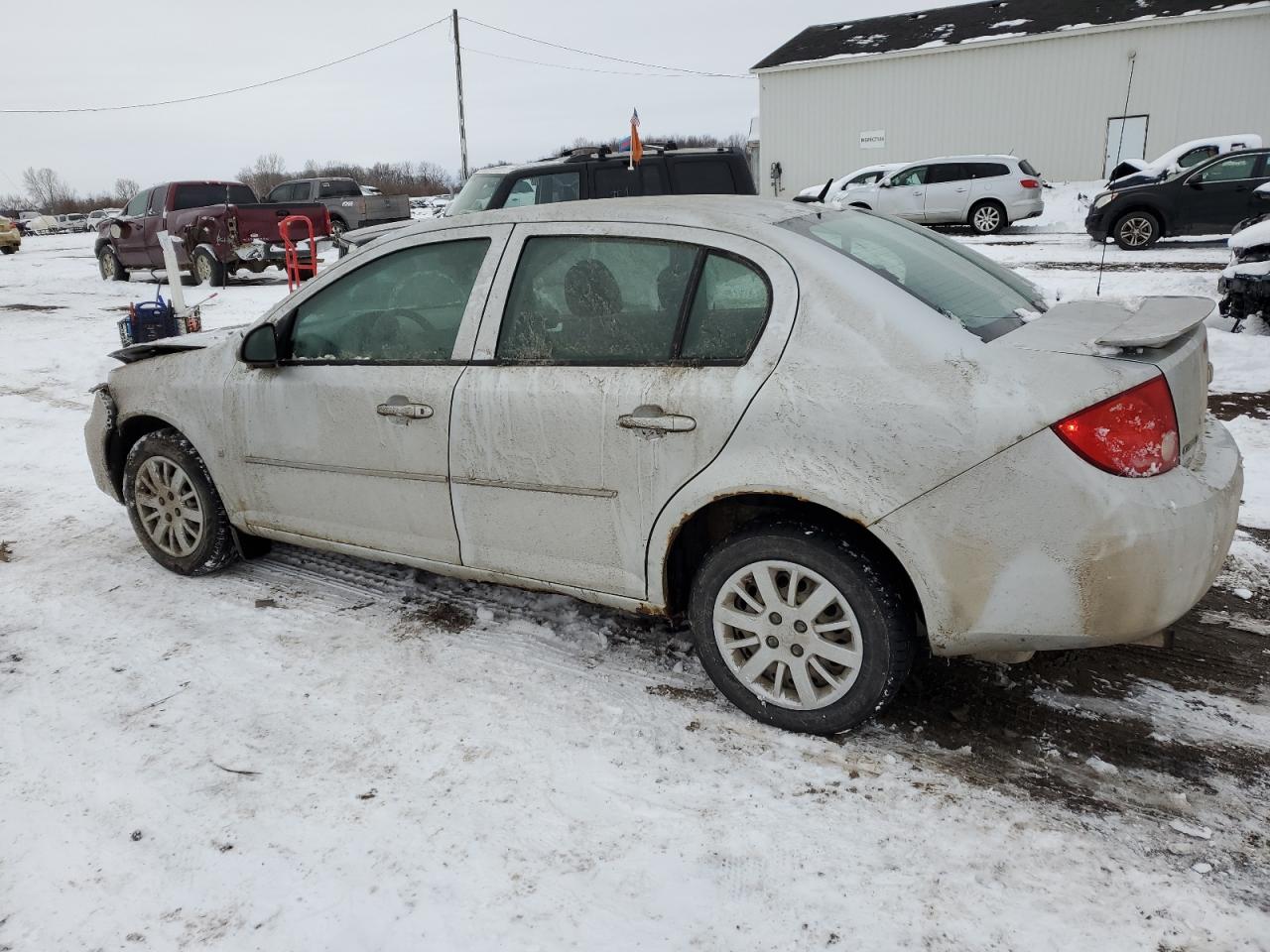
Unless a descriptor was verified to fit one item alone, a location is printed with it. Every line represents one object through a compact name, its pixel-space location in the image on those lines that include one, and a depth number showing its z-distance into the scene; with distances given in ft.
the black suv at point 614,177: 29.96
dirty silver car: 7.77
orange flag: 26.30
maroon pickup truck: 50.16
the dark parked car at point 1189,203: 45.24
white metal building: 81.51
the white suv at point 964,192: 59.47
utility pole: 97.60
